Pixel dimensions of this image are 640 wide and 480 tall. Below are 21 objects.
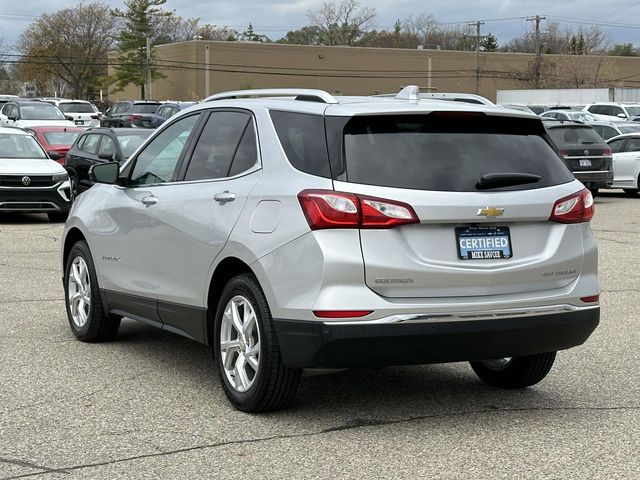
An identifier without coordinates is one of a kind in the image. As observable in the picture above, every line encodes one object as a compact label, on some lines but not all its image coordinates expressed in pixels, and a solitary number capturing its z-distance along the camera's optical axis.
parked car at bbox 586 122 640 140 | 27.98
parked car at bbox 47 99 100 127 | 43.25
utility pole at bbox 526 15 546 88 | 87.06
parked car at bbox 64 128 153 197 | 19.56
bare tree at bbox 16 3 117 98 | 94.38
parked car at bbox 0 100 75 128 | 31.58
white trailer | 69.25
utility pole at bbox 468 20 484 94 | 92.84
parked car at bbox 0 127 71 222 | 17.62
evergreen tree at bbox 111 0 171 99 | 89.81
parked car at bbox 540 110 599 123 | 35.84
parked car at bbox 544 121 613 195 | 22.09
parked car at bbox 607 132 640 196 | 23.84
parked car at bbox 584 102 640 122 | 41.83
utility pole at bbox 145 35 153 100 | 86.12
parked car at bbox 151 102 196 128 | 37.50
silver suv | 5.17
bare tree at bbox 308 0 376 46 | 125.00
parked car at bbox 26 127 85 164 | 24.03
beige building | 88.50
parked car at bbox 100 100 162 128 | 38.59
